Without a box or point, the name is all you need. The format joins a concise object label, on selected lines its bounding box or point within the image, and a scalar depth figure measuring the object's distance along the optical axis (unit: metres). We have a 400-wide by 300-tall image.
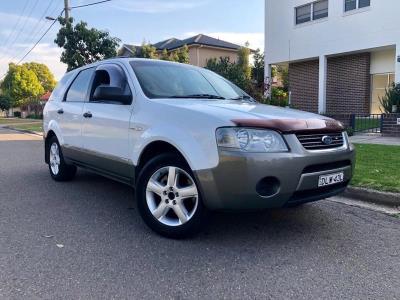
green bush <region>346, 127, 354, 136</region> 13.47
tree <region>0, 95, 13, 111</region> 72.25
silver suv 3.50
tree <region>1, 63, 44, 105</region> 73.88
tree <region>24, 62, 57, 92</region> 92.62
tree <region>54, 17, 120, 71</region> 22.55
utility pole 23.70
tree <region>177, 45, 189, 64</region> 32.51
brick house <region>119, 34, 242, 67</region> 37.00
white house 18.09
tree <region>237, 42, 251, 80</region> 32.78
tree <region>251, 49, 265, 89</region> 32.22
